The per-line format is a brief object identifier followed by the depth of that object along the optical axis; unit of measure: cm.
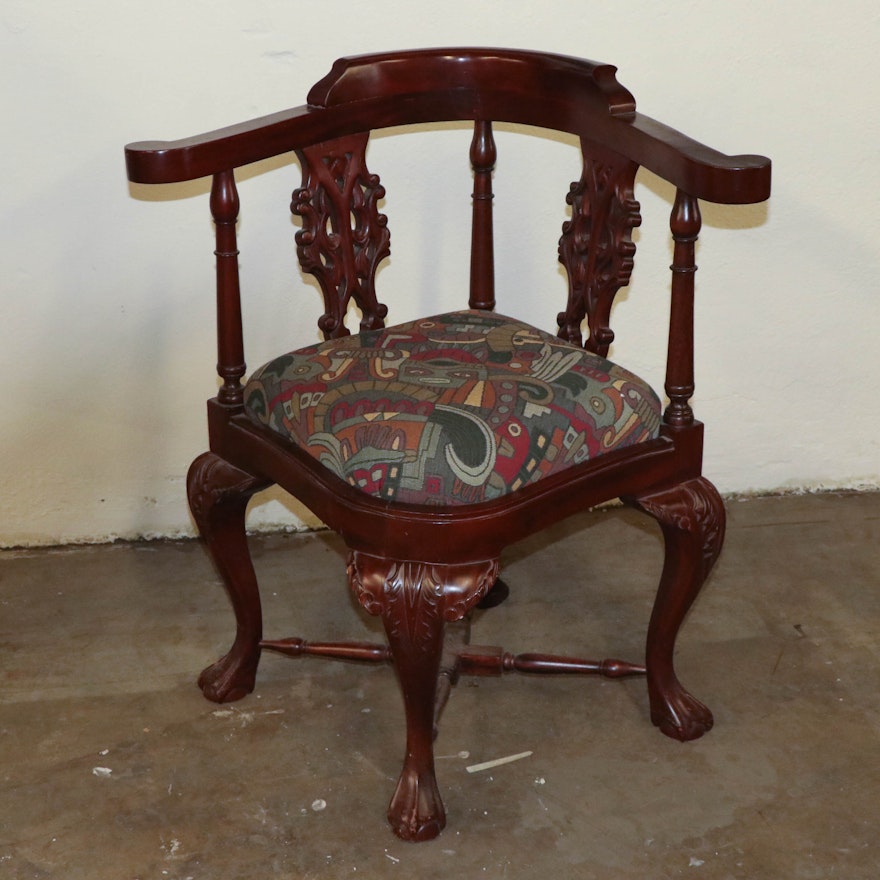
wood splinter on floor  192
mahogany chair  162
